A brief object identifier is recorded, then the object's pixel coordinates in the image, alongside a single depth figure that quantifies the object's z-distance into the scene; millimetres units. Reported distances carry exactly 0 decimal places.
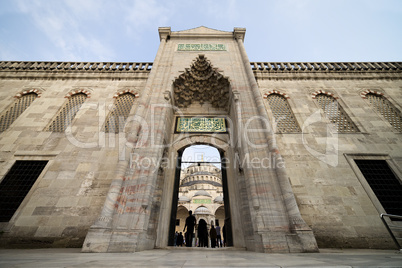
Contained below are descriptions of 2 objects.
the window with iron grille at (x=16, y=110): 6927
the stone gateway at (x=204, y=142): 4066
